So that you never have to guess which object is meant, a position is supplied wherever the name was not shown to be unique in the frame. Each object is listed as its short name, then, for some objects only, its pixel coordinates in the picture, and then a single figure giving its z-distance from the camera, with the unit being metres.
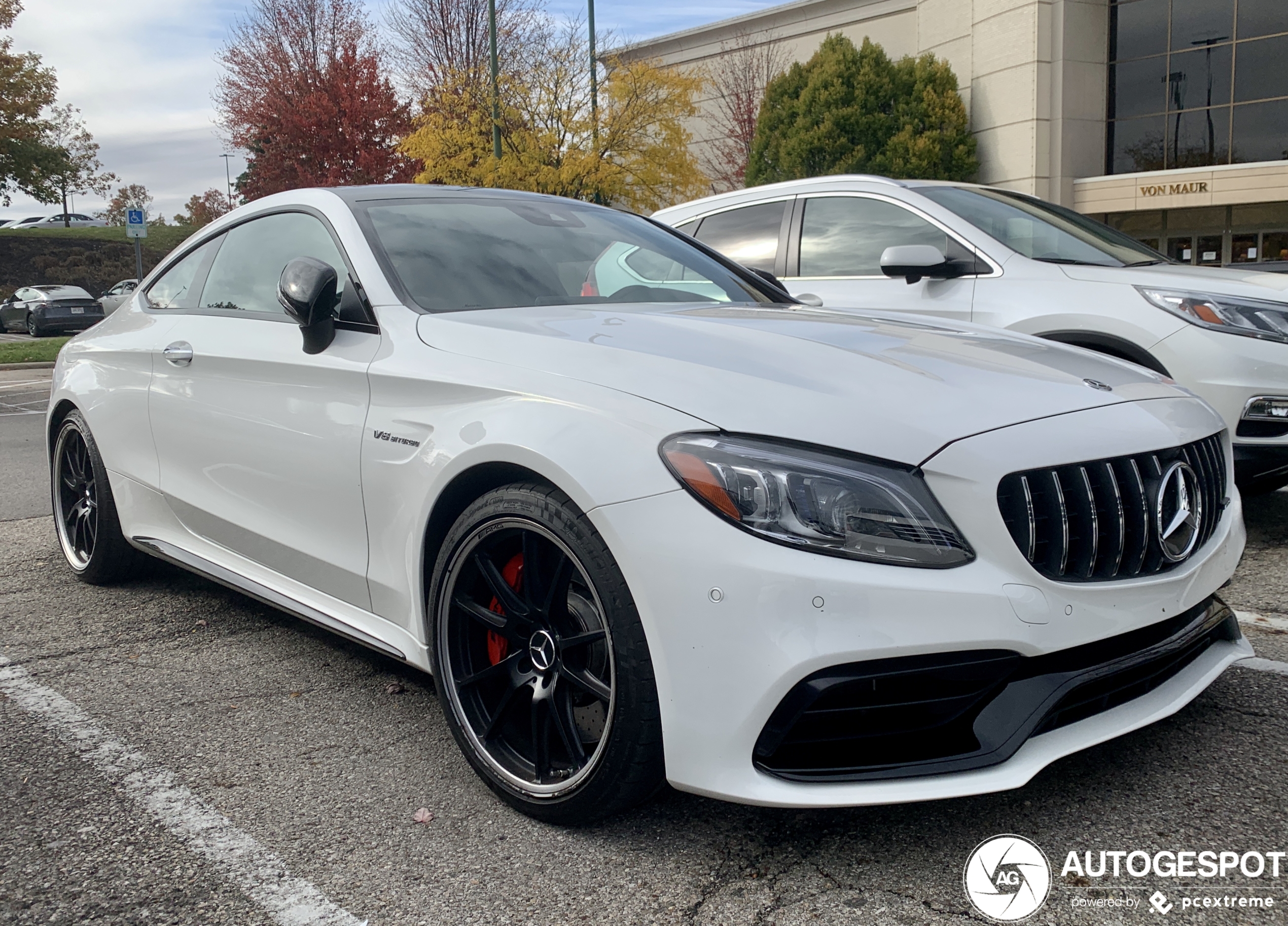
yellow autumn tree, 20.91
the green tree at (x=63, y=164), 34.72
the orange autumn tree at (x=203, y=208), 79.38
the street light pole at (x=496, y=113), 20.91
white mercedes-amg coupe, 2.01
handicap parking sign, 19.62
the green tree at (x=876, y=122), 25.52
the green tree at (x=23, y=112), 32.56
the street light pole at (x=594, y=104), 20.92
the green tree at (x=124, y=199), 83.25
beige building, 23.61
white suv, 4.50
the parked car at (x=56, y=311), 31.06
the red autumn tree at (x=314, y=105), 30.94
